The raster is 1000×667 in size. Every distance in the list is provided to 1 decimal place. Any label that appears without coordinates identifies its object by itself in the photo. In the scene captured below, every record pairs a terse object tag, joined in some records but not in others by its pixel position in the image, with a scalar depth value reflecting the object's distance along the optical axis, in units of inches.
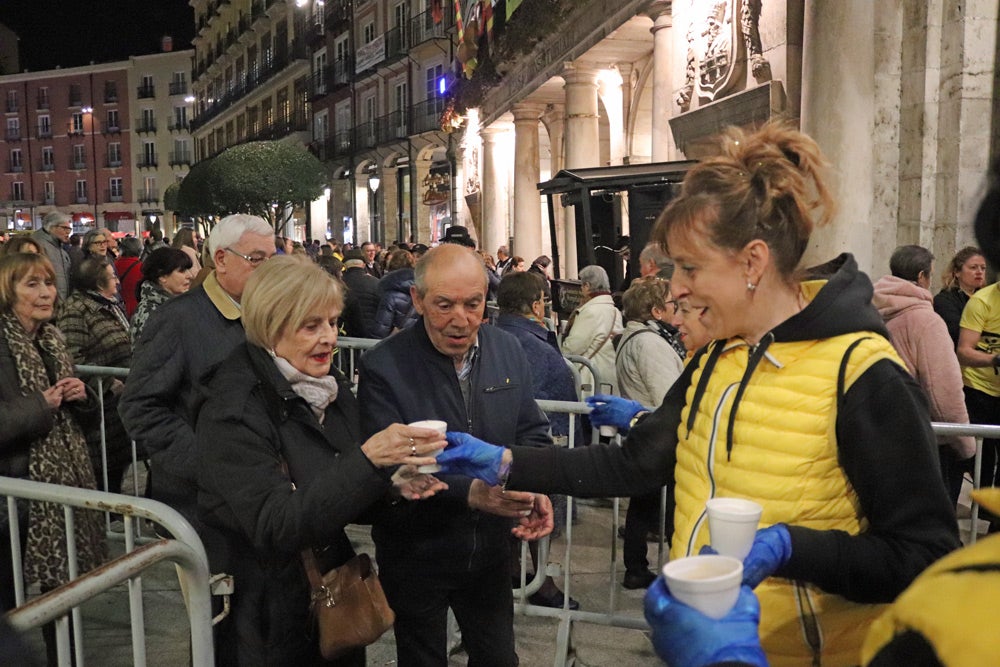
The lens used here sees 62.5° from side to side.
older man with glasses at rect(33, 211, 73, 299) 362.0
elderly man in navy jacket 105.9
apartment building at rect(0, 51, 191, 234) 2866.6
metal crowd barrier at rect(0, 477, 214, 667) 65.2
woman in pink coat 183.0
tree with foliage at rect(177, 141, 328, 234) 1424.7
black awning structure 358.9
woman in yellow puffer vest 63.6
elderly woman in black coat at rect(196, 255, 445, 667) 87.4
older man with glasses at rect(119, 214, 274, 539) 130.6
